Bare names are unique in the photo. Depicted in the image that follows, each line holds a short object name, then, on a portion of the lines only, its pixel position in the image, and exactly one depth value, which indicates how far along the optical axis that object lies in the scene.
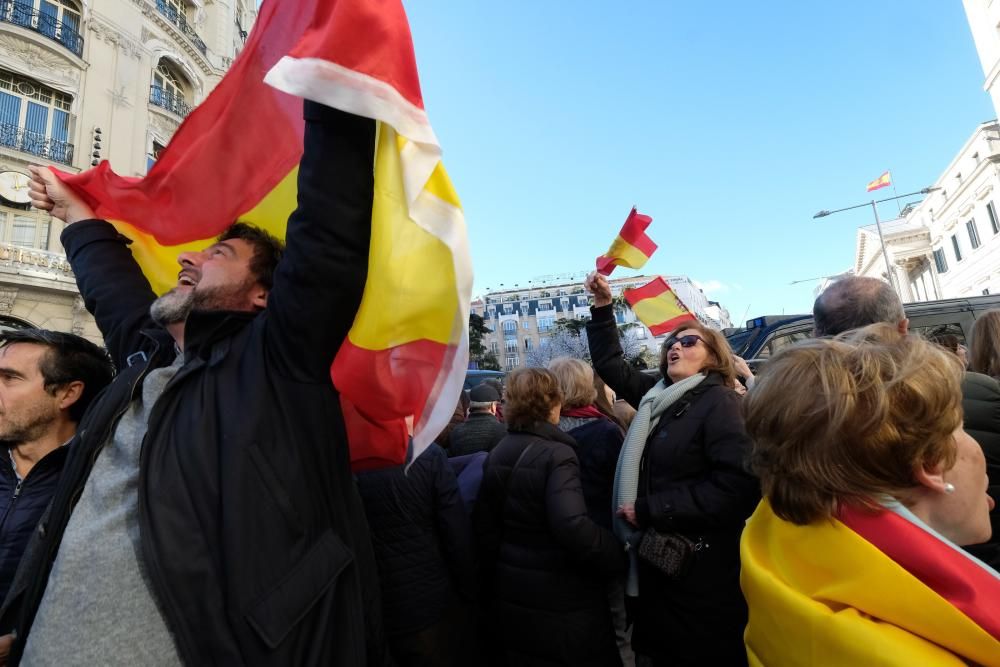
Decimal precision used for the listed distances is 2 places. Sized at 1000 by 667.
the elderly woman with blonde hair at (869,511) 0.96
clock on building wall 15.65
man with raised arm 1.14
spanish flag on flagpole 33.47
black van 7.23
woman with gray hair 2.86
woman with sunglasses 2.14
